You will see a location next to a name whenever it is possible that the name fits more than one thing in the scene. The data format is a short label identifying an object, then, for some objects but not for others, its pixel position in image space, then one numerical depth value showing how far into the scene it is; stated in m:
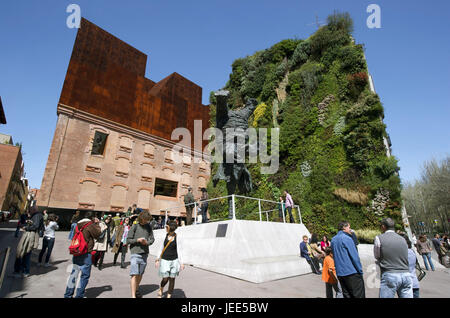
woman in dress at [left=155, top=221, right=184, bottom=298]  4.12
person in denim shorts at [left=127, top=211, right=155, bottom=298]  4.12
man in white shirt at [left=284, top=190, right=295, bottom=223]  10.51
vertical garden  13.37
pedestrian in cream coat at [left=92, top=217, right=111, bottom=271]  6.59
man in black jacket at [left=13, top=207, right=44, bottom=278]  5.36
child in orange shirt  4.01
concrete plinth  6.32
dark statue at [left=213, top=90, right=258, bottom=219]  7.88
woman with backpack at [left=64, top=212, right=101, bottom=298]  3.76
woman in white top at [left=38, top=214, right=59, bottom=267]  6.59
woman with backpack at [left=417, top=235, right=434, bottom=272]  9.52
